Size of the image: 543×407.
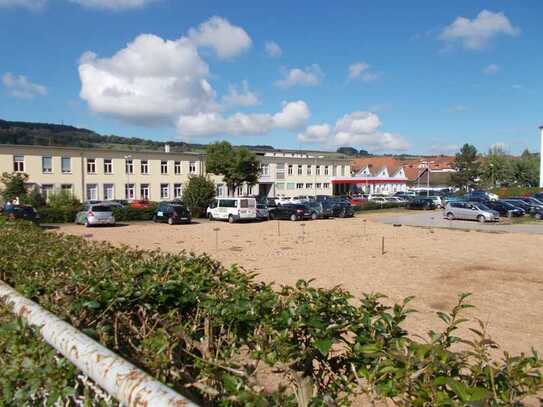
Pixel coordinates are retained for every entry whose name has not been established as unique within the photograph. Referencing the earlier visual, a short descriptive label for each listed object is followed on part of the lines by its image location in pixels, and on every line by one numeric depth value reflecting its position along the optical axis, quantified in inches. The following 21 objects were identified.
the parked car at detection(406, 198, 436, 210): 1968.5
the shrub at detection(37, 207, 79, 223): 1354.6
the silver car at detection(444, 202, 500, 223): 1333.7
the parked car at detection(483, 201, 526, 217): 1483.8
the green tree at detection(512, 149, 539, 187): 3417.8
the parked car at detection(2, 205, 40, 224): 1159.6
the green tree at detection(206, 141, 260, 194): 2142.0
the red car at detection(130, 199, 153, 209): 1827.5
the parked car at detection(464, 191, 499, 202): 2258.9
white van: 1395.2
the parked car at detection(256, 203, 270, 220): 1469.0
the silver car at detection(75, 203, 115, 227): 1226.0
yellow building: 1914.4
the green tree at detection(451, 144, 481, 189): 3329.2
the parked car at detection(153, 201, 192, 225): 1343.5
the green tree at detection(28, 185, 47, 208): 1672.0
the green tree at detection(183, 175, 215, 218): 1604.3
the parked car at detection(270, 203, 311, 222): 1477.6
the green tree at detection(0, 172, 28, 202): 1699.1
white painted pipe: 49.6
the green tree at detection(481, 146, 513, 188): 3480.3
